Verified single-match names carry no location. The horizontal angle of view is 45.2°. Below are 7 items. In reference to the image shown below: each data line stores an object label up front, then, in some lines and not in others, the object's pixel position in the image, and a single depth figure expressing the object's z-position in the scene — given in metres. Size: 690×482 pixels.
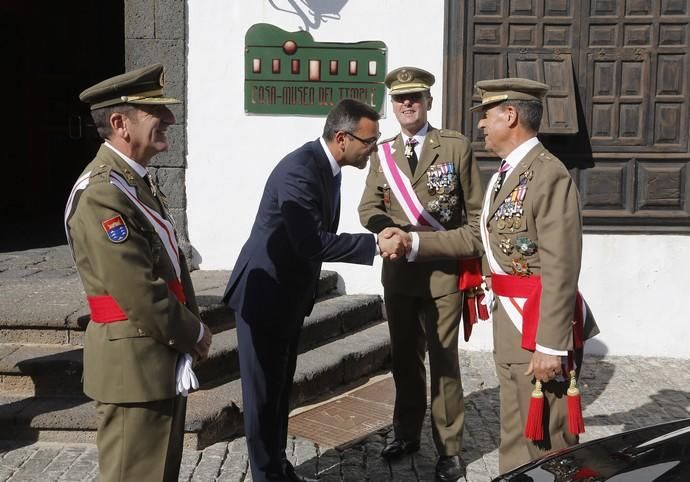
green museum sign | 6.87
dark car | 2.42
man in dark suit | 3.85
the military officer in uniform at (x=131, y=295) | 2.80
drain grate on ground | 5.03
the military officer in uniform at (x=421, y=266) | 4.48
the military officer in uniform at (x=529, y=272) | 3.28
